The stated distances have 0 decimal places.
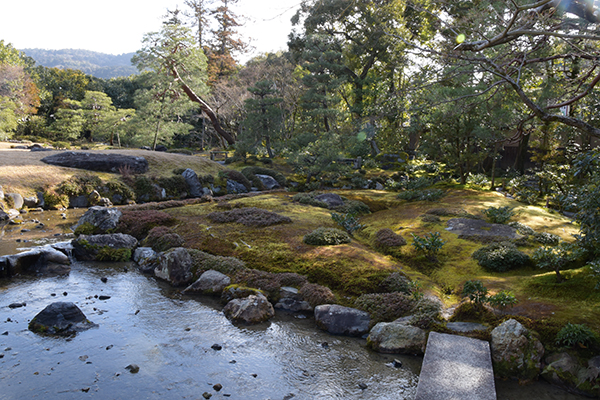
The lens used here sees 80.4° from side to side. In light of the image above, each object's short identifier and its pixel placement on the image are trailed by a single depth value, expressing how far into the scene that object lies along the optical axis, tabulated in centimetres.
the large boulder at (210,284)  940
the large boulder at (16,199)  1750
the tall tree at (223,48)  4614
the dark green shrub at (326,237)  1112
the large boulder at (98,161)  2231
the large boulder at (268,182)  2733
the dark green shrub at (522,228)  1176
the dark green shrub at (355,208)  1620
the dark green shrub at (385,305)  775
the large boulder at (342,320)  764
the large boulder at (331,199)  1774
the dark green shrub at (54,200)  1890
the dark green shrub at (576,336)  604
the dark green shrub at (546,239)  1095
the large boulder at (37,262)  984
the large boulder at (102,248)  1178
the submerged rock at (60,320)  711
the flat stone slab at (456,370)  516
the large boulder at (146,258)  1104
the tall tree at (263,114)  2738
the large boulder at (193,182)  2444
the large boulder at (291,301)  861
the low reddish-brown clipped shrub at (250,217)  1349
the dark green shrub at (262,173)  2781
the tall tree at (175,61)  3108
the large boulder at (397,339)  693
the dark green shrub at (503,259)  942
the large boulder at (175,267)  1007
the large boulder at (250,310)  801
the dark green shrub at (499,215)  1313
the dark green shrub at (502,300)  718
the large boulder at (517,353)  616
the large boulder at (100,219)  1352
